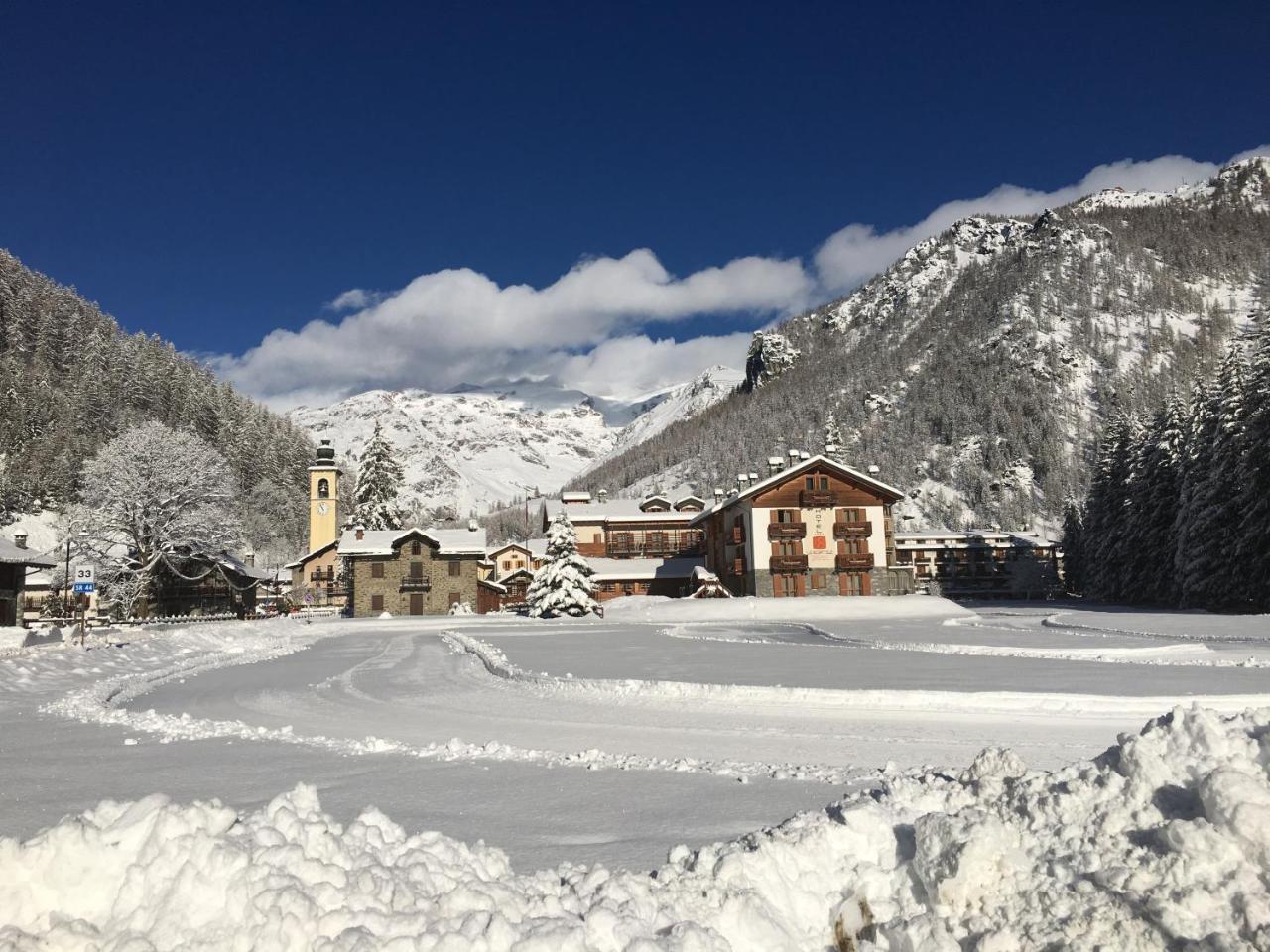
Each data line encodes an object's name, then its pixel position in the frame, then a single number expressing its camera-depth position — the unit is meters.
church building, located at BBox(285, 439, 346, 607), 84.00
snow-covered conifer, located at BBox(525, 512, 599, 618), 56.47
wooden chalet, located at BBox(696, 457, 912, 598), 62.22
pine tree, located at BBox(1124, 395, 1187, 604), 57.81
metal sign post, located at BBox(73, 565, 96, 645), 30.62
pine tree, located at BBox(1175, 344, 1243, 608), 47.16
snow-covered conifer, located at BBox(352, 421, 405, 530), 81.25
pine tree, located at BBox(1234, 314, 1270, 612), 42.81
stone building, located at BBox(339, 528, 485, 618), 67.25
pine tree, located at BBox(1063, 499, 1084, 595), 83.69
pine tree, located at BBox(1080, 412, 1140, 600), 63.81
